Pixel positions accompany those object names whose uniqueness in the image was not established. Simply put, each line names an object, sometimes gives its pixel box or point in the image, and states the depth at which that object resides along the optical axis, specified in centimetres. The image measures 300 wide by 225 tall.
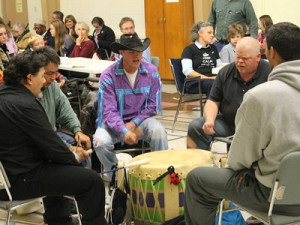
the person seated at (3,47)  576
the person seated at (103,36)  1018
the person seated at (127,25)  670
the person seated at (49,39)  948
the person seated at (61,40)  793
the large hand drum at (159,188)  310
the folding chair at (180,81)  593
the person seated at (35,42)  583
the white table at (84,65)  569
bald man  371
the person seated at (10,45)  855
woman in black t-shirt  598
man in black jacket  278
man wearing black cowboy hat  377
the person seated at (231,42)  650
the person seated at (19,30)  1148
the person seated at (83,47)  750
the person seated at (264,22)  800
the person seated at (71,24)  1094
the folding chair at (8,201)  266
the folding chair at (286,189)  219
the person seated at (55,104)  354
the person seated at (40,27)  1166
